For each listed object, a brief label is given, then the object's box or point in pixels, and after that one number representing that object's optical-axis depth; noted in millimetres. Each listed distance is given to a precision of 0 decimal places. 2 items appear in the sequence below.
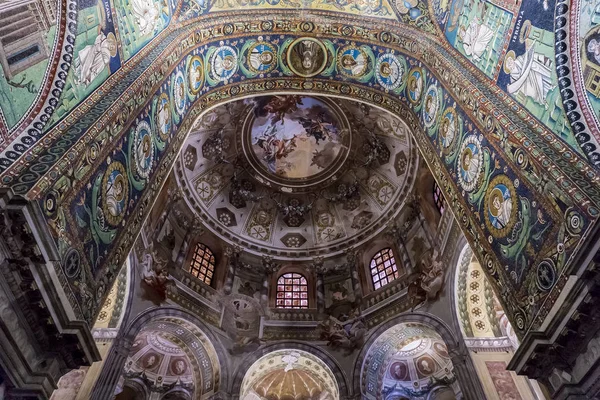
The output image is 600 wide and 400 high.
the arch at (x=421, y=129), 5809
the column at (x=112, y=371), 10492
